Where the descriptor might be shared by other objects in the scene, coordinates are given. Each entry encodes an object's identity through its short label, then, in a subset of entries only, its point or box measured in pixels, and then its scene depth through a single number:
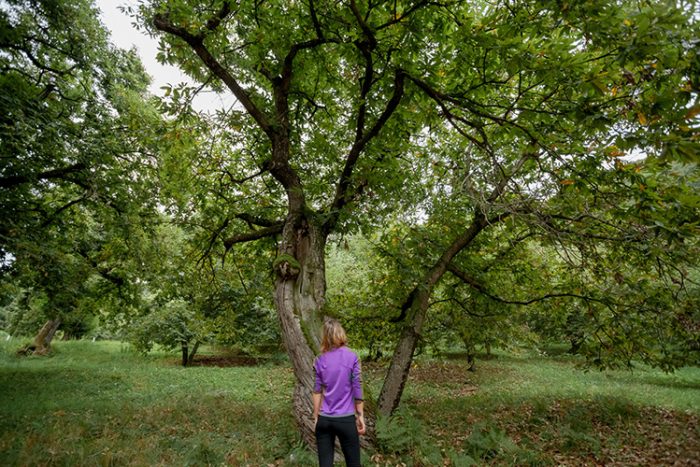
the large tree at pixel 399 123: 3.59
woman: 4.17
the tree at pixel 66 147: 7.82
